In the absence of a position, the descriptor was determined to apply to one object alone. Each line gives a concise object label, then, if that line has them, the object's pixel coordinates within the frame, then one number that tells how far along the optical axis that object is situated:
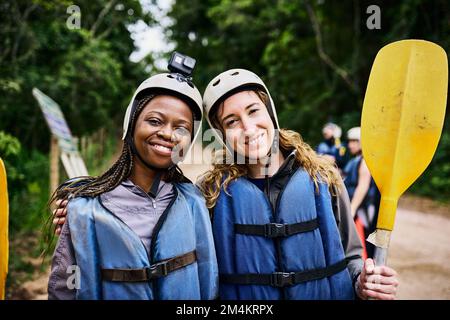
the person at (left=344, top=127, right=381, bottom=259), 5.05
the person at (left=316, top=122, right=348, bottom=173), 6.86
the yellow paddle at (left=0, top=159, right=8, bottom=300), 1.97
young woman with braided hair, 1.73
